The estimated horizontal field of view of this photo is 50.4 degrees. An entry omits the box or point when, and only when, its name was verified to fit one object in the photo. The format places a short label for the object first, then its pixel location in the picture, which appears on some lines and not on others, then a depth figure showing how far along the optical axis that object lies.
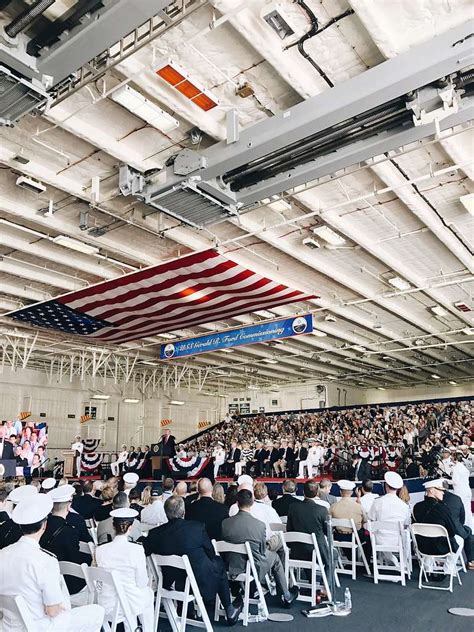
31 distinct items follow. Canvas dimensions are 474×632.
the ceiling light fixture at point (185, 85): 5.65
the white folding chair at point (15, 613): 2.86
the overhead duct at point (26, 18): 4.37
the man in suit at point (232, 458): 20.25
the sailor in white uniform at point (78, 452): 20.78
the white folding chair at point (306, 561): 5.36
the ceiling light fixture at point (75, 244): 9.91
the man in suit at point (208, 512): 5.57
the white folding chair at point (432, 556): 5.77
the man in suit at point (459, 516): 6.17
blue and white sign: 13.99
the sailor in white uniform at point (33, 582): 2.92
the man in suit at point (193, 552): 4.45
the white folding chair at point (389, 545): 6.08
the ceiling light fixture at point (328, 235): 9.93
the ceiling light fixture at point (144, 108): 5.93
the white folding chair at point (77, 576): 3.95
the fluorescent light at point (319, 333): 18.99
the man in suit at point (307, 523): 5.58
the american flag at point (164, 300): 11.16
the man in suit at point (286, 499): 7.03
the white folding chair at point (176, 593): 4.25
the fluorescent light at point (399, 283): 13.08
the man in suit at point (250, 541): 5.09
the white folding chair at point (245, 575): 4.85
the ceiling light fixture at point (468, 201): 8.65
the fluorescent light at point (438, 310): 16.24
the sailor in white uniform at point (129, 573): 3.93
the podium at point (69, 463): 20.66
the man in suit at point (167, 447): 21.42
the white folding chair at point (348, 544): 6.24
